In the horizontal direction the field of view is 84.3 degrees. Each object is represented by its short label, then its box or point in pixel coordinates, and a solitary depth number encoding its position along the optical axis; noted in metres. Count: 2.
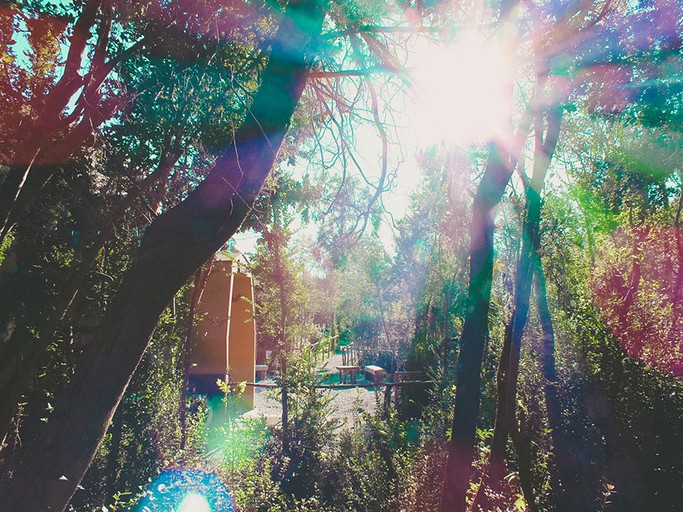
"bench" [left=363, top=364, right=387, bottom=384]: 15.44
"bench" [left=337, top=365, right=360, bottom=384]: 17.12
